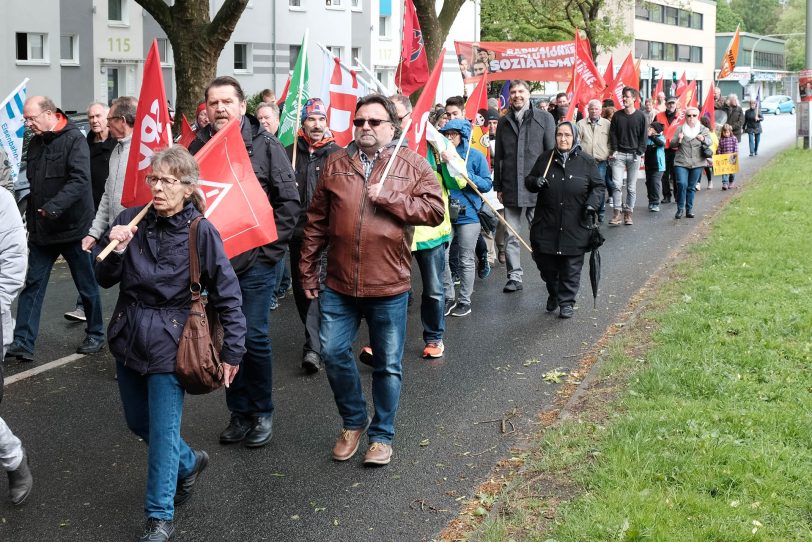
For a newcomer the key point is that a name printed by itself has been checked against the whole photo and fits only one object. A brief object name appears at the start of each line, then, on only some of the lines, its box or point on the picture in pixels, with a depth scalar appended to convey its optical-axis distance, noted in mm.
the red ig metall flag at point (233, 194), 5707
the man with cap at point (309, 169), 7824
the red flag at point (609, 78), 22877
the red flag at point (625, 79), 21669
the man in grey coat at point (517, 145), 11500
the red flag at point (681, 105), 20844
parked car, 78812
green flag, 10359
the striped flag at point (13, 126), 10156
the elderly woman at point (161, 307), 4691
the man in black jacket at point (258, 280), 6082
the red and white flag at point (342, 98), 10766
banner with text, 19438
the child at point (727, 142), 21422
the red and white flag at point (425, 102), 7062
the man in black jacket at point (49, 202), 8242
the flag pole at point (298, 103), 8445
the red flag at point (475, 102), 13734
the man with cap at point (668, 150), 19406
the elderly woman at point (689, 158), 16828
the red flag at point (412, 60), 13500
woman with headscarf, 9844
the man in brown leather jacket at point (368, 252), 5637
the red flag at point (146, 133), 6590
